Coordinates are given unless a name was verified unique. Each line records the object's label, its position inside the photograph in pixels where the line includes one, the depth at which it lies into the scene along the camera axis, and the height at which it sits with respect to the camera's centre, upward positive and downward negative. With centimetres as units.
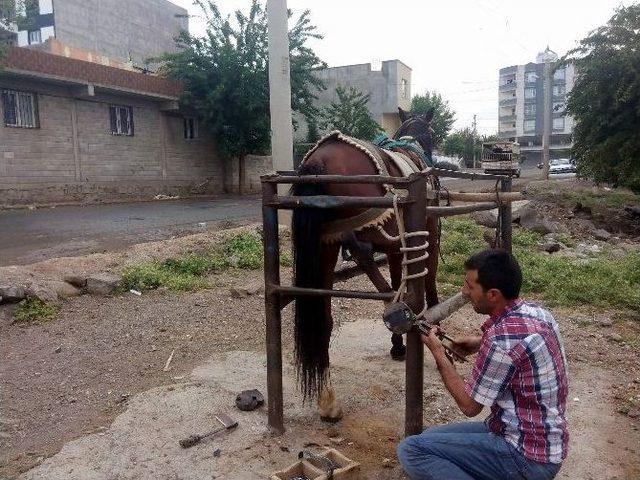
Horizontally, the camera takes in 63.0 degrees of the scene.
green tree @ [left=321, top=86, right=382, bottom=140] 2372 +219
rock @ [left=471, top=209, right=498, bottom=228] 1072 -119
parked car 3591 -43
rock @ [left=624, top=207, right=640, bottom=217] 1378 -135
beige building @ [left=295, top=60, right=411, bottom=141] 3362 +522
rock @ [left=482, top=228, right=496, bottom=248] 870 -129
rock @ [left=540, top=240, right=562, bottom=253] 894 -147
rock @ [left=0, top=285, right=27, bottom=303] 498 -117
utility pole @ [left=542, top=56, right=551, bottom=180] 2608 +173
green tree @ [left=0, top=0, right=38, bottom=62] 1228 +388
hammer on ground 283 -148
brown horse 300 -47
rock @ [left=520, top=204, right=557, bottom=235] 1068 -126
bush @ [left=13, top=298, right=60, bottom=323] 485 -133
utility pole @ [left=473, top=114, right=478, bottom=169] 5069 +308
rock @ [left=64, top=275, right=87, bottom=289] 563 -119
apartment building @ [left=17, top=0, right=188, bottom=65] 2567 +741
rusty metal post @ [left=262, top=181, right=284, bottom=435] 292 -81
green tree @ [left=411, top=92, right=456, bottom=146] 4097 +442
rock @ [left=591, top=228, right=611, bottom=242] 1098 -158
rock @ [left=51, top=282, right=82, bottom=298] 539 -124
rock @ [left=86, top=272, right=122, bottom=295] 560 -123
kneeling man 191 -85
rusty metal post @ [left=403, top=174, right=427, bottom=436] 253 -68
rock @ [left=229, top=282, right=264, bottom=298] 568 -135
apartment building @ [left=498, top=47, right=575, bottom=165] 7200 +836
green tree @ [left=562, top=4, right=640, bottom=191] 1262 +153
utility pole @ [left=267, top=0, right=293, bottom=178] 858 +121
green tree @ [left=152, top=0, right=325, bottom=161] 1872 +328
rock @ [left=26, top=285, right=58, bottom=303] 510 -121
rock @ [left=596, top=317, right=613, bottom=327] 491 -152
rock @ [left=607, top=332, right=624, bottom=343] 454 -154
